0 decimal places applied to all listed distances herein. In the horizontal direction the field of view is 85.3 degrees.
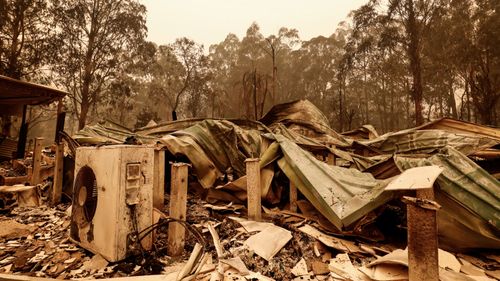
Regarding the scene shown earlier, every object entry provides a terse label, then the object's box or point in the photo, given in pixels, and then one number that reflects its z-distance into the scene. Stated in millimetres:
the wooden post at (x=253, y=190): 3340
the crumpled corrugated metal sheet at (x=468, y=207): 2518
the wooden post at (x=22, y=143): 8133
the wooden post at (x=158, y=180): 3346
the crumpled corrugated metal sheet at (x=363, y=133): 8409
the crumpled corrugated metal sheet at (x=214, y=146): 4125
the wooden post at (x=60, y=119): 6805
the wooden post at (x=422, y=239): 1505
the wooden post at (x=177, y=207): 2717
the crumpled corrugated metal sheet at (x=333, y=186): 2730
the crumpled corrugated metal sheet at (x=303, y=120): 7539
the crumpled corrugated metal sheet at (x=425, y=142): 4860
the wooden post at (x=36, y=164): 4977
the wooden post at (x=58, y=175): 4250
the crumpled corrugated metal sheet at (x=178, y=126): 5516
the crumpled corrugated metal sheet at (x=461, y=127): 6150
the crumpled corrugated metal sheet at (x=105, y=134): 4570
